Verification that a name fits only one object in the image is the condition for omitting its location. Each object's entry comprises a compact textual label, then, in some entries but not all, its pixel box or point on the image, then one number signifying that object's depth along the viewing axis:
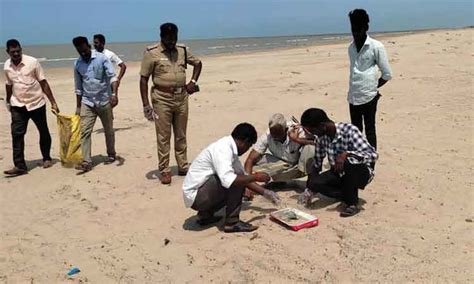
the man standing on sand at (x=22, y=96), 6.90
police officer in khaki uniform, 6.10
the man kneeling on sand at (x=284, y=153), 5.60
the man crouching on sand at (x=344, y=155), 4.80
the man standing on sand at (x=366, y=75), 5.64
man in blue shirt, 7.02
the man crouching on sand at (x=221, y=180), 4.51
